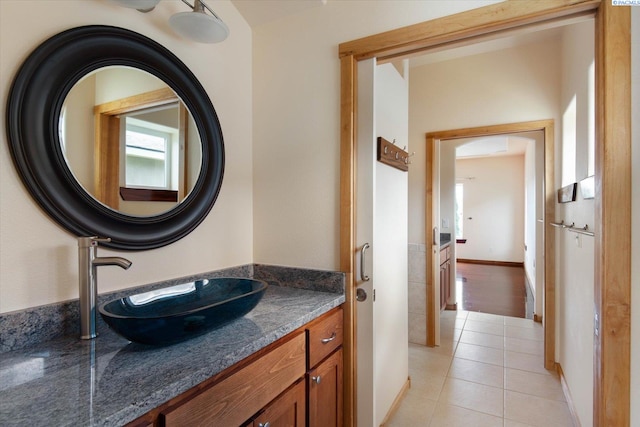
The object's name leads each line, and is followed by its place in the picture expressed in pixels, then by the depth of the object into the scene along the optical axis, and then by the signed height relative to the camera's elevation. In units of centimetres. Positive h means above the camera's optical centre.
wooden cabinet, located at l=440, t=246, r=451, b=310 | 377 -76
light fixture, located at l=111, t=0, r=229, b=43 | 129 +78
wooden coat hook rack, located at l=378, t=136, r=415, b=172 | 178 +36
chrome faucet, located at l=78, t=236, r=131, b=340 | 107 -22
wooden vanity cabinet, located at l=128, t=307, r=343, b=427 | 87 -58
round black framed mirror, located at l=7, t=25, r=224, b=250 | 101 +29
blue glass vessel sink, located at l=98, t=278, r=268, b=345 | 92 -33
